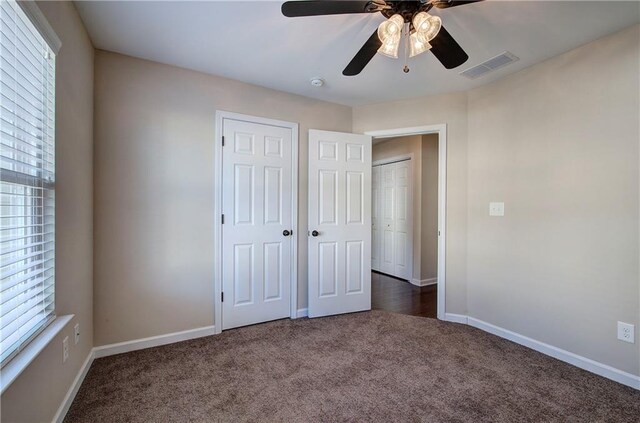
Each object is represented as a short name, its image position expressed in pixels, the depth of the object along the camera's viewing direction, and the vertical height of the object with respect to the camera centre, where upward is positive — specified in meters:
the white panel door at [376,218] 5.49 -0.16
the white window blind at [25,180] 1.19 +0.12
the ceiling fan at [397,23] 1.41 +0.96
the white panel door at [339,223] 3.19 -0.15
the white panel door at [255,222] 2.82 -0.14
